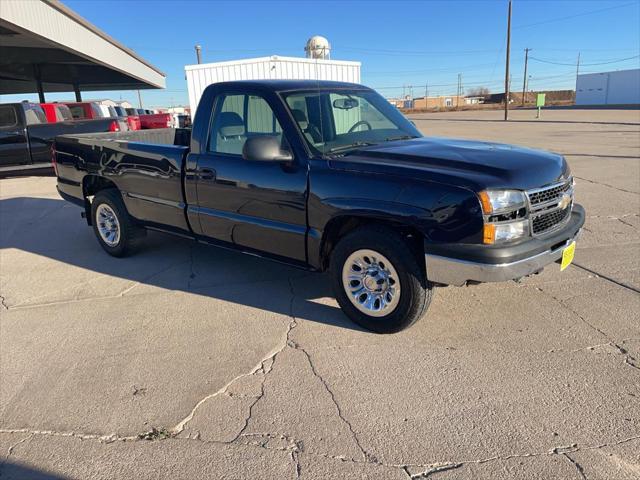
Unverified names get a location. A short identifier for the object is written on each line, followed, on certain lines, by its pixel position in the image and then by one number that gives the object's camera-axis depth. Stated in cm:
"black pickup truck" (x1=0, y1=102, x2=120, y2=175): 1192
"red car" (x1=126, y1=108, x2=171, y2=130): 1445
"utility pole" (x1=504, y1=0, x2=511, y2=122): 3950
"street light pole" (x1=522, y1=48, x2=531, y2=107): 9049
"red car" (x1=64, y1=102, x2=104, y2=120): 1669
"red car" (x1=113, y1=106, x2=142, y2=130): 1280
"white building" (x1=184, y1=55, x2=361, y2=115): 1516
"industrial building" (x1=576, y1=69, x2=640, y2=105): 7312
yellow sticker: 377
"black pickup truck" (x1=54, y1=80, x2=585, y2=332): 336
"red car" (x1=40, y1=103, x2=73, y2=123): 1400
